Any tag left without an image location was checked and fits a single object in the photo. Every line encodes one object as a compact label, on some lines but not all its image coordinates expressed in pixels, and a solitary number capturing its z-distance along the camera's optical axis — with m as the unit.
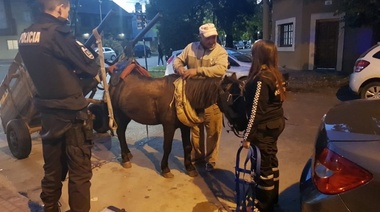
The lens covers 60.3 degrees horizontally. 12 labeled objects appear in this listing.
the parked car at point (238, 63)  9.89
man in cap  3.94
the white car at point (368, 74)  7.84
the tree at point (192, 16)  20.89
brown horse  3.78
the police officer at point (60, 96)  2.51
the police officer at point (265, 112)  2.79
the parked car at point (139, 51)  34.91
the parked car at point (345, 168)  1.79
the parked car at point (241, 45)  48.94
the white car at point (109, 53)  31.76
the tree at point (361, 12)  10.05
